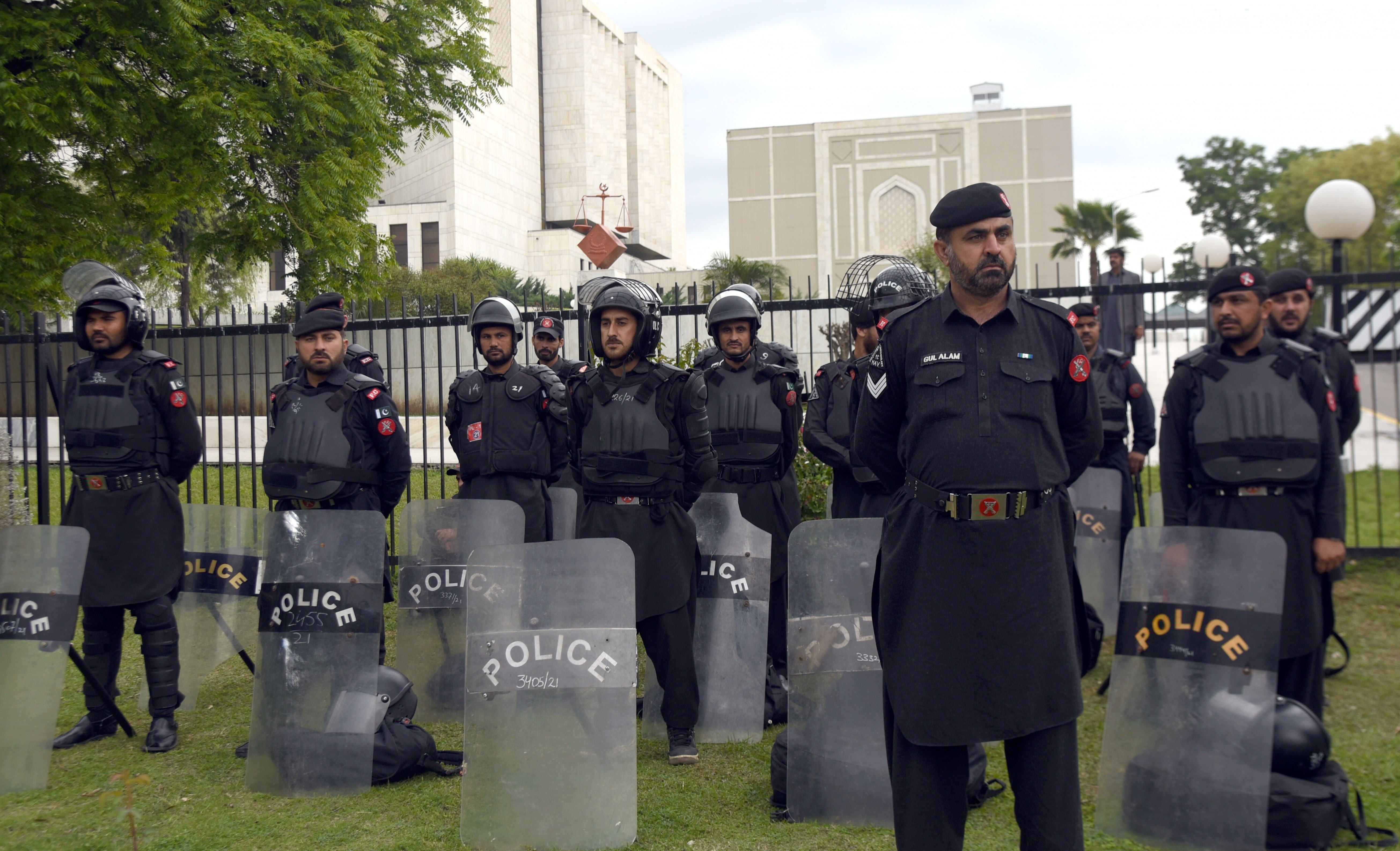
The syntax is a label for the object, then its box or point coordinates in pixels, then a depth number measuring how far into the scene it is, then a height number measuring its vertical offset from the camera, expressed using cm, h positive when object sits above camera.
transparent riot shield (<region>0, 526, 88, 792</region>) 492 -87
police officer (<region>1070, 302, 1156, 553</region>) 702 +13
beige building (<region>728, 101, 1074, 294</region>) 7438 +1722
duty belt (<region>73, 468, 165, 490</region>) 548 -19
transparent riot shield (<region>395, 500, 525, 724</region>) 563 -71
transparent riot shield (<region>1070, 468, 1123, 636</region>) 681 -70
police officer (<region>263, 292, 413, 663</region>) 537 +2
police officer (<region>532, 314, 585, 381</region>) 793 +67
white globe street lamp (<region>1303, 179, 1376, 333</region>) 838 +159
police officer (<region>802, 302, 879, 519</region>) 625 +3
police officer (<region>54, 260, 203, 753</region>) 543 -21
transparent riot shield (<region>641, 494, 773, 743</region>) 542 -100
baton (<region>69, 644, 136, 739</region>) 538 -124
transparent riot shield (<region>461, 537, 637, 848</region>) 398 -99
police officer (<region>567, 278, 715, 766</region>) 508 -20
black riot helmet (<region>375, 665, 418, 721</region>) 494 -117
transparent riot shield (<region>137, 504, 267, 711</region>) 616 -84
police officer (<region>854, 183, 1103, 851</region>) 293 -35
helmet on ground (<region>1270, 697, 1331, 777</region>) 401 -120
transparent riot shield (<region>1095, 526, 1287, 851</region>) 381 -97
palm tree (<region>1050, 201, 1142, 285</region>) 4862 +891
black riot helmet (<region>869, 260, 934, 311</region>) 569 +72
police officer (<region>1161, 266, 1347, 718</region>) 457 -14
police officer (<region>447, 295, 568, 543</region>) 630 +6
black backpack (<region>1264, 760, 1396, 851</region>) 387 -140
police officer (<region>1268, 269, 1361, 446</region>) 555 +48
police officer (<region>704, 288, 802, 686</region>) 609 -6
